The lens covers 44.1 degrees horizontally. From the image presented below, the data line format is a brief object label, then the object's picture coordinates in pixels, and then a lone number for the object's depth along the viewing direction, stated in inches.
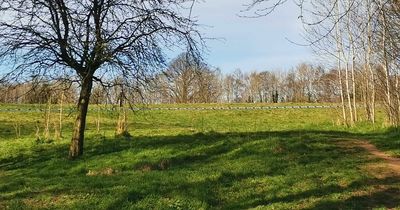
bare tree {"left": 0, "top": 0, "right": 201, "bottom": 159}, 563.8
